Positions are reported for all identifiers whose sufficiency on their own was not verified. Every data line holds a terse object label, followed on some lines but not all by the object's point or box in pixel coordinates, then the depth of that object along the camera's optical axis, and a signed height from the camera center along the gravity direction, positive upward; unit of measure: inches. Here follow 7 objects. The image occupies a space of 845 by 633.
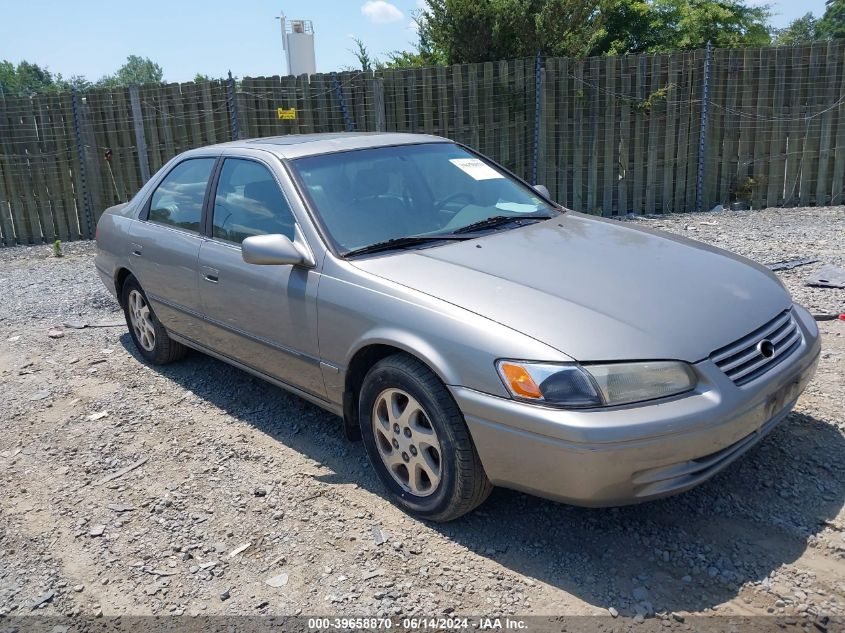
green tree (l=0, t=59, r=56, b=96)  3745.1 +307.7
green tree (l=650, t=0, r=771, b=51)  737.0 +81.7
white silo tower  1136.2 +117.2
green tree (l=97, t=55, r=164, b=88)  4868.4 +396.3
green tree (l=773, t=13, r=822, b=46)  2435.4 +263.6
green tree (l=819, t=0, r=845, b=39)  2267.5 +256.5
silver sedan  111.4 -34.6
